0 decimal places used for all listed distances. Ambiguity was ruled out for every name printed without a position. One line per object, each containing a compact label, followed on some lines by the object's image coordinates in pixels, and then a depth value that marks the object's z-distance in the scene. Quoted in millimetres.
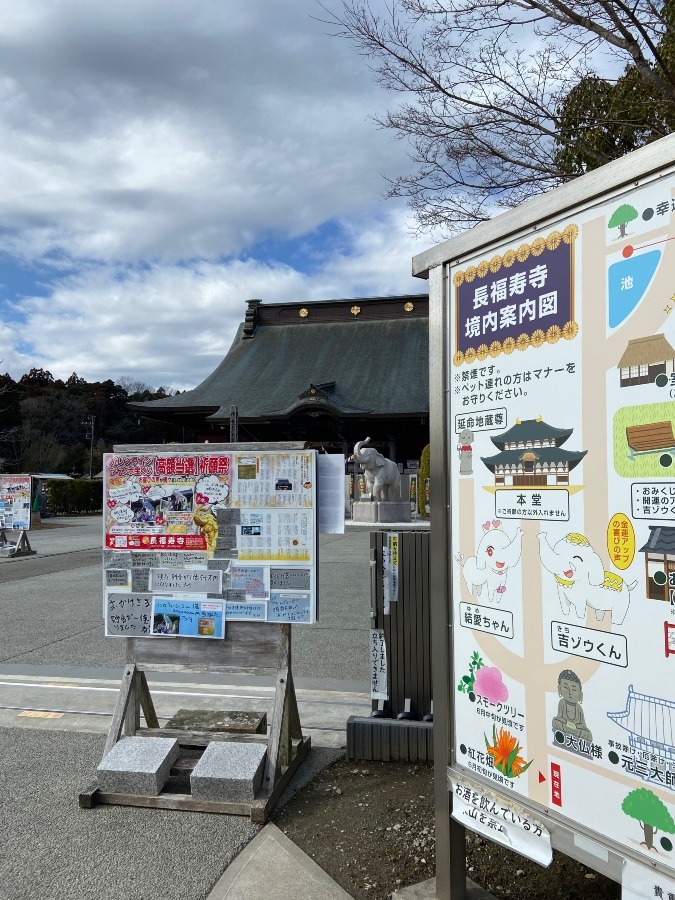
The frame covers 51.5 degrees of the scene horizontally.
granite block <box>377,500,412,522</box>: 20016
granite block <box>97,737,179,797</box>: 3365
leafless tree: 5340
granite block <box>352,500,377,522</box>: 20453
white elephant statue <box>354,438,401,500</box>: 19234
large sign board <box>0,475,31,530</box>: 15094
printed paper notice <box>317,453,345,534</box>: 3703
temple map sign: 1757
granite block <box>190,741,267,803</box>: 3293
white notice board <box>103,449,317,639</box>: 3693
